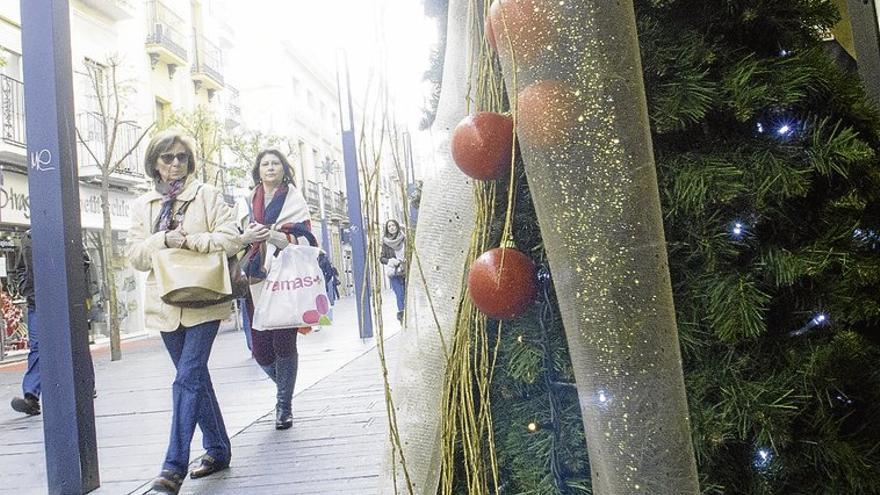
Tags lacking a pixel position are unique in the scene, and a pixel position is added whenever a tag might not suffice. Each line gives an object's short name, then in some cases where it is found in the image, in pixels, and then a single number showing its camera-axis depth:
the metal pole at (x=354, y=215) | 11.25
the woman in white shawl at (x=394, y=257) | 10.09
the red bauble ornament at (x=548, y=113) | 0.73
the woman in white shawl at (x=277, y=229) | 4.53
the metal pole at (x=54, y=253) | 3.39
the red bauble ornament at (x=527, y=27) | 0.75
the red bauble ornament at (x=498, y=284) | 1.06
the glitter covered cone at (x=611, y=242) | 0.71
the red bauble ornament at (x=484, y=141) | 1.04
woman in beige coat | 3.30
